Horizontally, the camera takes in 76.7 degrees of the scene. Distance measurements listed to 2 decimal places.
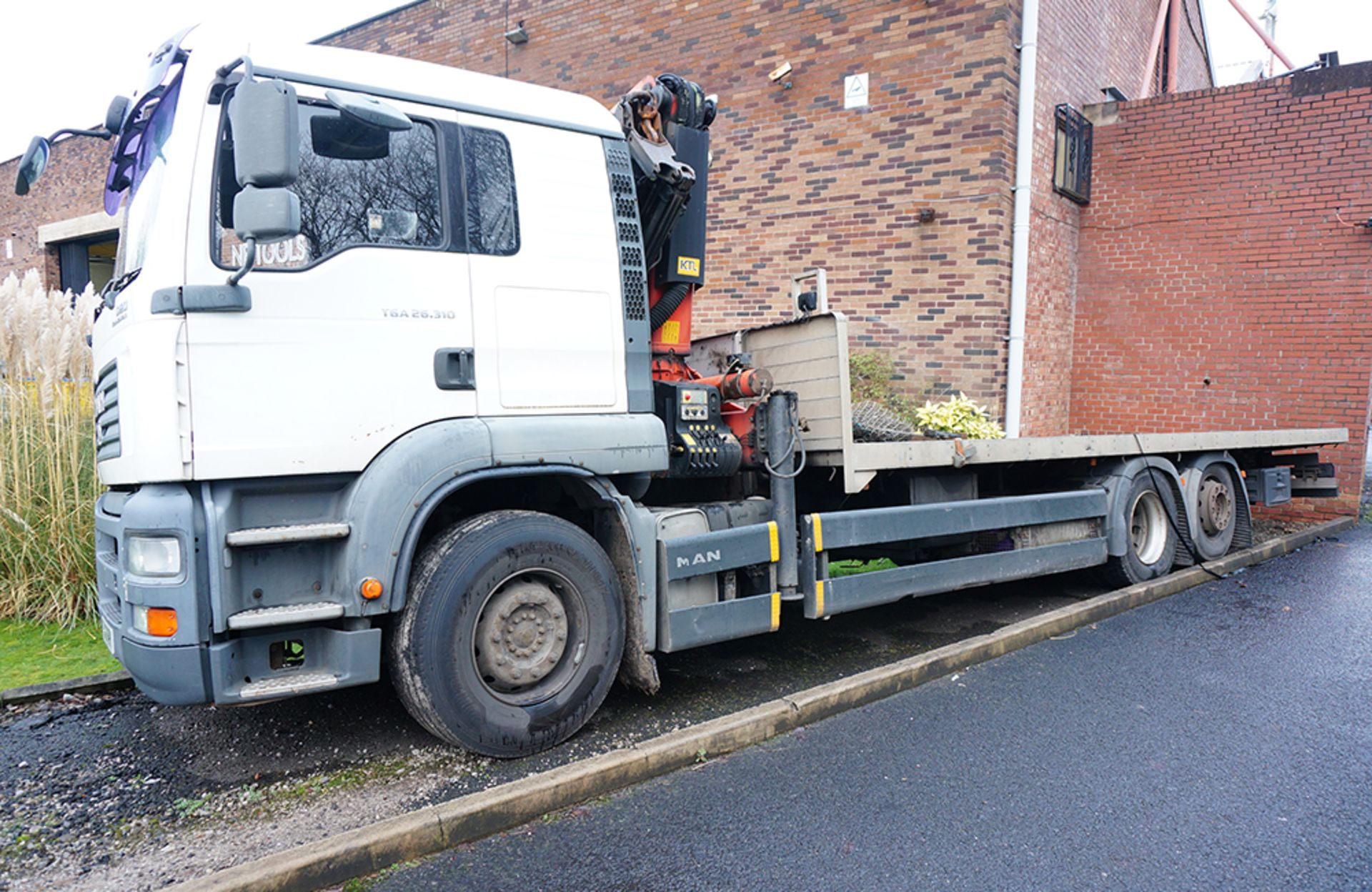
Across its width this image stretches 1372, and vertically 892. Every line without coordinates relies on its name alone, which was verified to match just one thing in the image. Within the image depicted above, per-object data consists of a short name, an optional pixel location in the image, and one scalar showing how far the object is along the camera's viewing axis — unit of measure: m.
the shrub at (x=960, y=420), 6.89
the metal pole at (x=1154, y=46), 12.48
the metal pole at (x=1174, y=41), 13.37
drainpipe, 8.93
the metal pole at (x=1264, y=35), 14.57
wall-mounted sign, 9.26
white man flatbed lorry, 3.05
